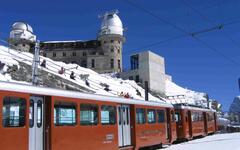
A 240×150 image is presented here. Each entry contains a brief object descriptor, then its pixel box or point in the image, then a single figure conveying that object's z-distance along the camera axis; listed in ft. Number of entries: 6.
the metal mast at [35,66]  64.00
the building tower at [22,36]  272.21
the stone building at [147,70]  237.23
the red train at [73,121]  33.83
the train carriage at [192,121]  83.16
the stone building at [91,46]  274.12
